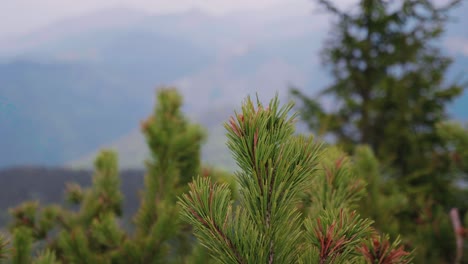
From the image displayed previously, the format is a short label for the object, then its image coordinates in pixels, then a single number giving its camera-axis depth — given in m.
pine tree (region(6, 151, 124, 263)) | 1.85
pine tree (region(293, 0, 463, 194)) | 9.09
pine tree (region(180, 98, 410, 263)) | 1.48
